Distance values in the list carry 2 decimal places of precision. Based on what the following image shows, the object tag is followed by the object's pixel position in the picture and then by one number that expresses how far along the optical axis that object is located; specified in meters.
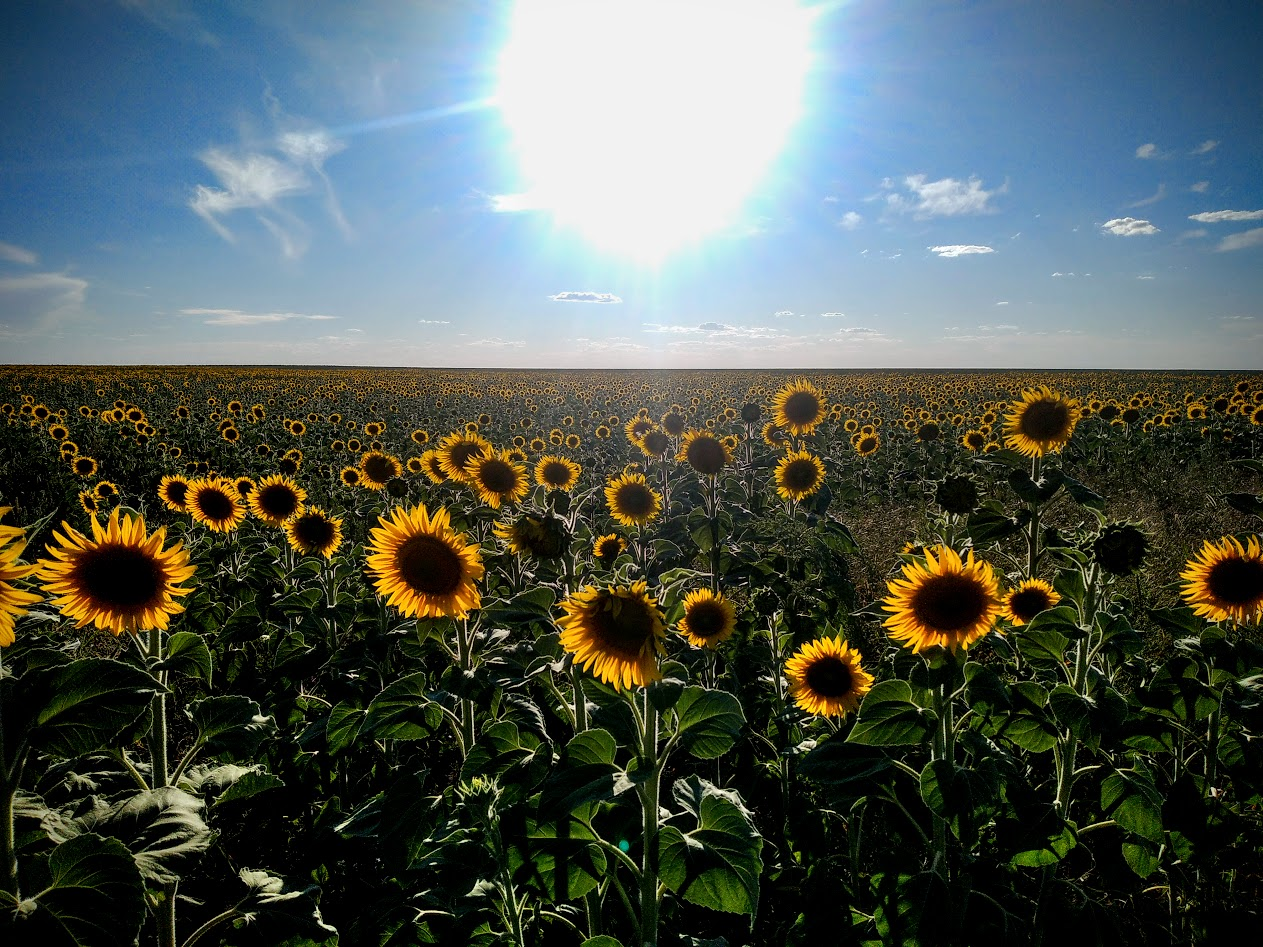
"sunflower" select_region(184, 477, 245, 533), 5.26
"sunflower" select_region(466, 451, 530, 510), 4.02
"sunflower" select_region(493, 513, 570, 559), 2.40
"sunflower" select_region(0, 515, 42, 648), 1.38
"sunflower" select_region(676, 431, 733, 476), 4.70
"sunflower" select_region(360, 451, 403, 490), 6.73
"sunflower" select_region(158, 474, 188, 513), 5.83
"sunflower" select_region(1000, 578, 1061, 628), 3.20
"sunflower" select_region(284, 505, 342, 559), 4.45
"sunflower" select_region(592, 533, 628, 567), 3.49
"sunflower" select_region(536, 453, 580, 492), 5.66
